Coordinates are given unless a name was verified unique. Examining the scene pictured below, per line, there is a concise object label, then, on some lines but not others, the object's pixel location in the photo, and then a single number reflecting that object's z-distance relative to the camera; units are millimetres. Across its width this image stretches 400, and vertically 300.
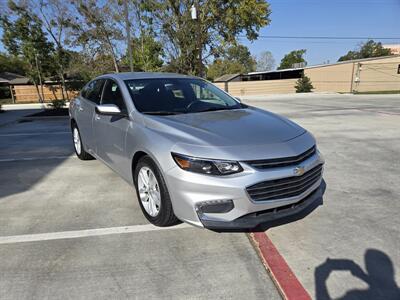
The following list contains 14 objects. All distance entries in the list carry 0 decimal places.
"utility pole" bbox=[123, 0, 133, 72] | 17922
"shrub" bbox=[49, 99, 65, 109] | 15008
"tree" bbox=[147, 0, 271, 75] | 23266
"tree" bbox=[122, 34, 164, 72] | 24078
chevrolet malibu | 2715
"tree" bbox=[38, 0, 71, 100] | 29886
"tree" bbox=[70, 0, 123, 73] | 29406
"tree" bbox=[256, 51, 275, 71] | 108138
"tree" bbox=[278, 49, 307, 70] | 97250
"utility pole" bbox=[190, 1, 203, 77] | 17534
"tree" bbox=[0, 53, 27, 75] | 57409
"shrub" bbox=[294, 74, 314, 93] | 35344
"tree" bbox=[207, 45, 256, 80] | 83575
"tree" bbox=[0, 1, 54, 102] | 28062
